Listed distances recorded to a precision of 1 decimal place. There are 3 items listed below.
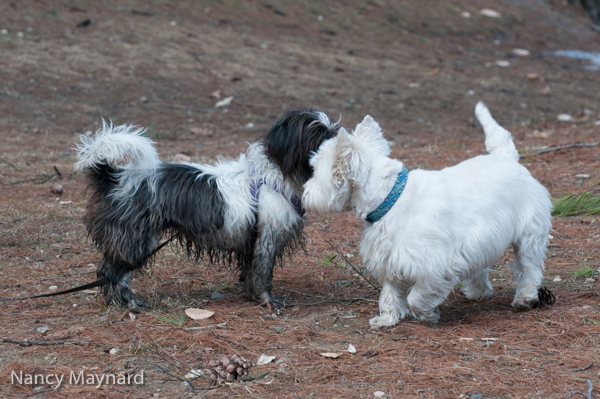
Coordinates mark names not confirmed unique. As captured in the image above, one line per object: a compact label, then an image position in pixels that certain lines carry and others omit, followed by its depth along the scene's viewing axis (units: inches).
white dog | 318.0
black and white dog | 355.6
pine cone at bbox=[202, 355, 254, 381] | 281.7
